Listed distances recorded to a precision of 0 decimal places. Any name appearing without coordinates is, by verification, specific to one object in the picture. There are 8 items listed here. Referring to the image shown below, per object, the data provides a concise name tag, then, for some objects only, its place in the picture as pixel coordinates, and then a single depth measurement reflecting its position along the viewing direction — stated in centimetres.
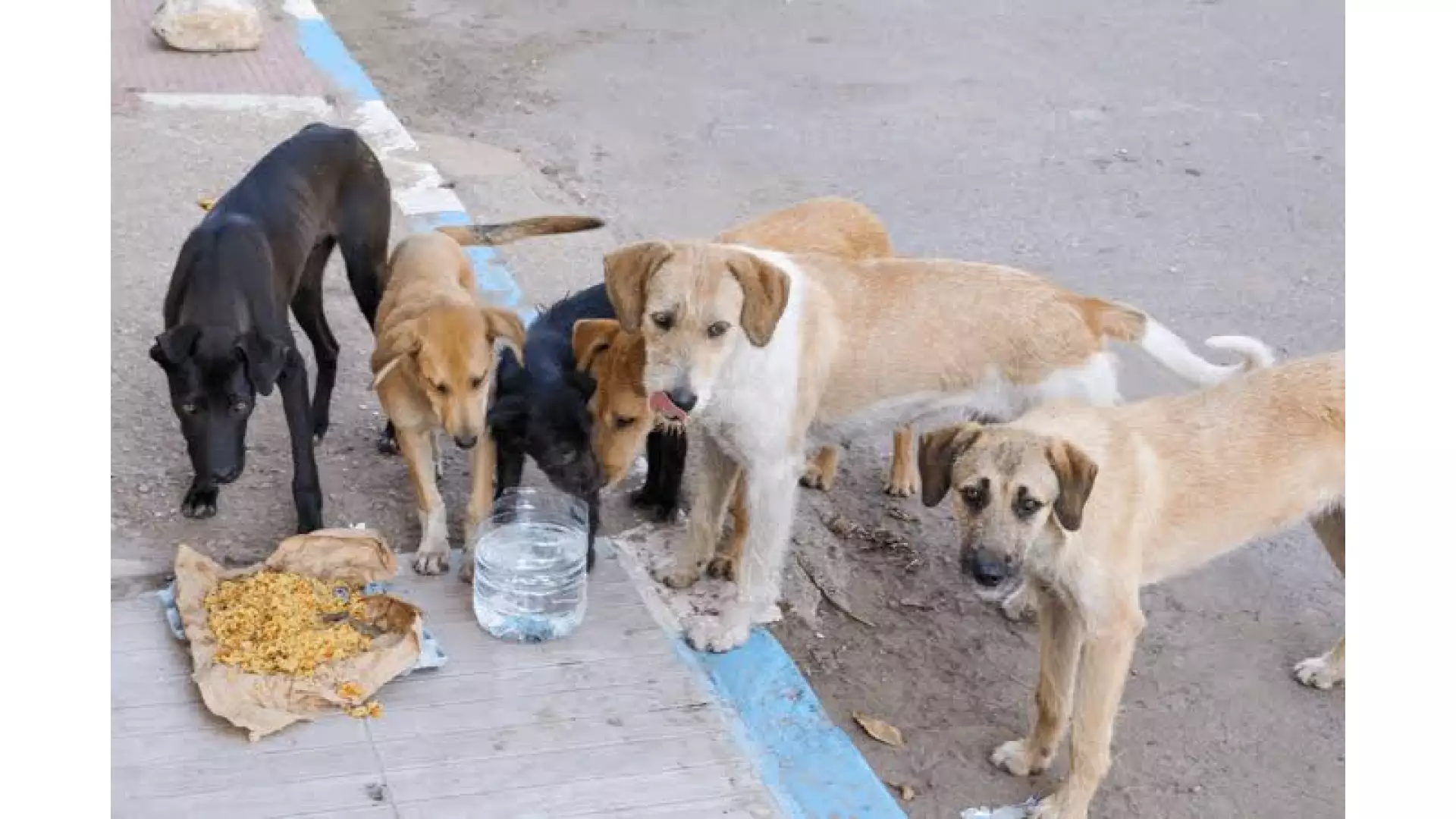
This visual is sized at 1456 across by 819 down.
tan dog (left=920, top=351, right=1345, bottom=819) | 427
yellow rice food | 472
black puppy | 522
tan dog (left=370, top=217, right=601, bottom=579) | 506
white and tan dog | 518
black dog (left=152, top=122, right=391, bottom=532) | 503
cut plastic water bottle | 516
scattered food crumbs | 462
